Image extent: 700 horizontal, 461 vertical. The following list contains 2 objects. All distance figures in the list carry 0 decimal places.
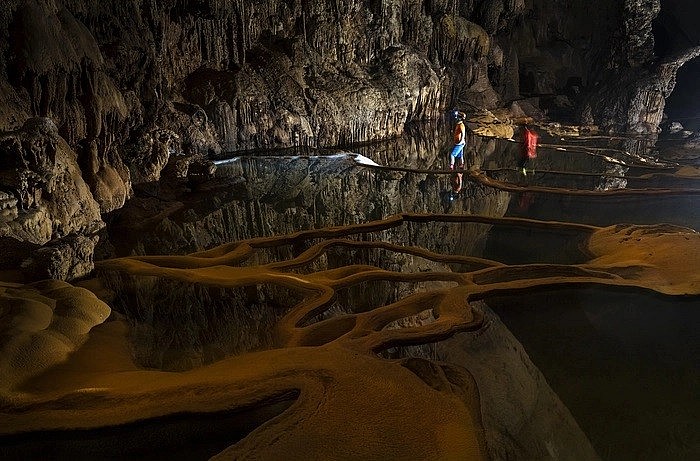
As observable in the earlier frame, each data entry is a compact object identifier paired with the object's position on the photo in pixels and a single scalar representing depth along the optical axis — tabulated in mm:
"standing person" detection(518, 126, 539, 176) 11695
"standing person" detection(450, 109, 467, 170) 11688
